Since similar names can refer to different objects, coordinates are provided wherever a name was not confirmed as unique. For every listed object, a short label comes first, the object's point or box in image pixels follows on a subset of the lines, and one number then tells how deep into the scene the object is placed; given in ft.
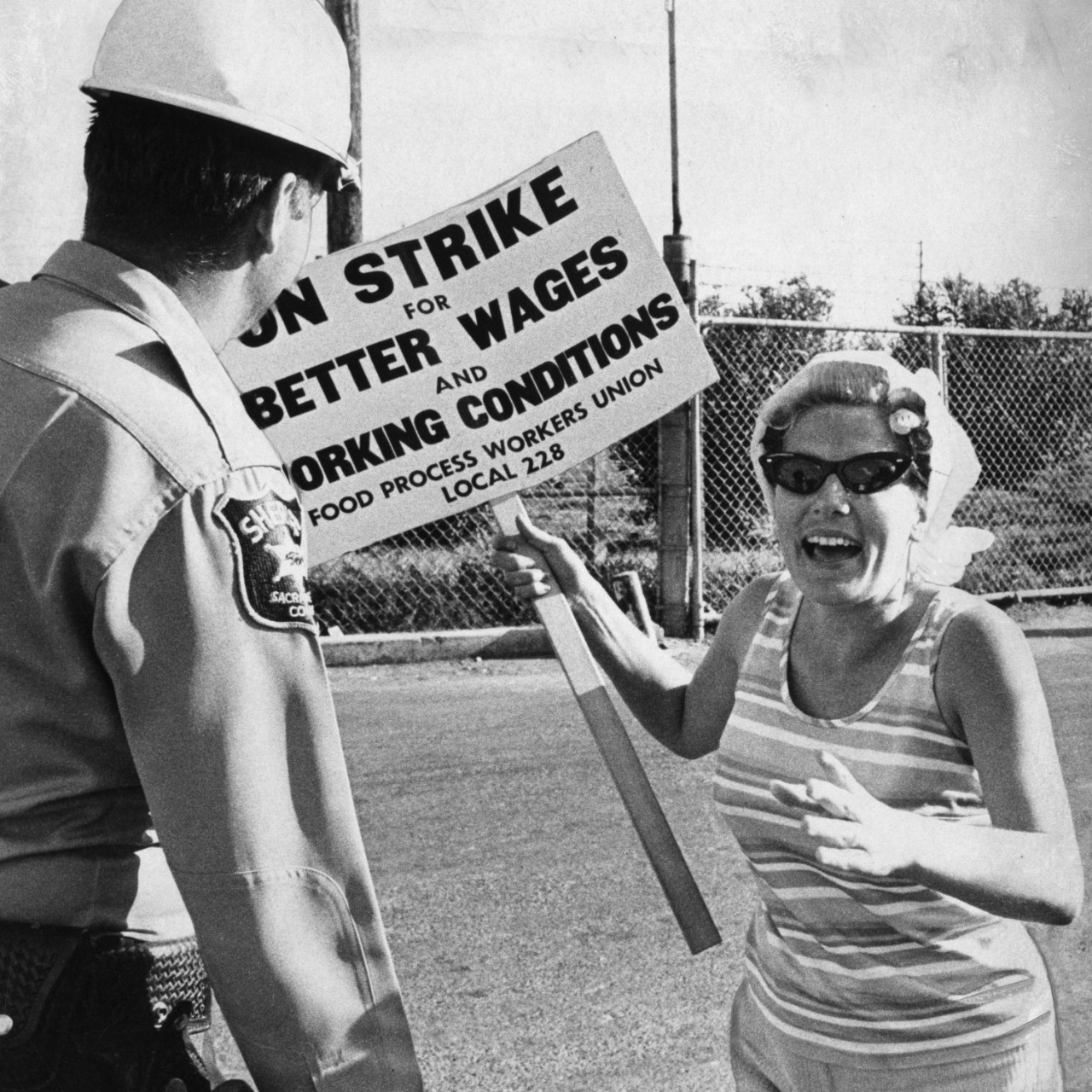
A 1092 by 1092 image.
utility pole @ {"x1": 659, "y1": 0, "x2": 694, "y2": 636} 30.66
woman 6.61
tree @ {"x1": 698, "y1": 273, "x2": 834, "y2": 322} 40.70
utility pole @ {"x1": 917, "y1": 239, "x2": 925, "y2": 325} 46.61
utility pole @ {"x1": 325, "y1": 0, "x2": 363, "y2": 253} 33.01
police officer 4.69
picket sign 8.90
